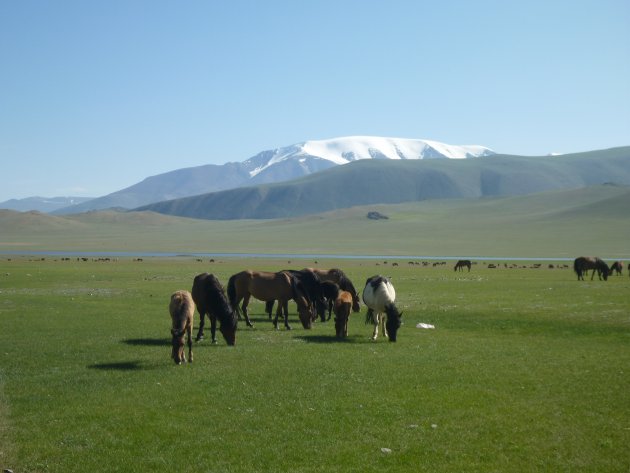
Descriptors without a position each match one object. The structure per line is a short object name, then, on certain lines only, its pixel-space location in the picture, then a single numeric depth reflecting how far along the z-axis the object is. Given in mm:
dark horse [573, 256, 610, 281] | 39781
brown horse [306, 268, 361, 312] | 22878
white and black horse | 17203
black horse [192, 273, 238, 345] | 16219
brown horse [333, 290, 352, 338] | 17781
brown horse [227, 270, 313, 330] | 19938
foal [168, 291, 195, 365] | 13750
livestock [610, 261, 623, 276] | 43528
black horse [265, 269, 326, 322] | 21312
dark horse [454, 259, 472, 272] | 51719
